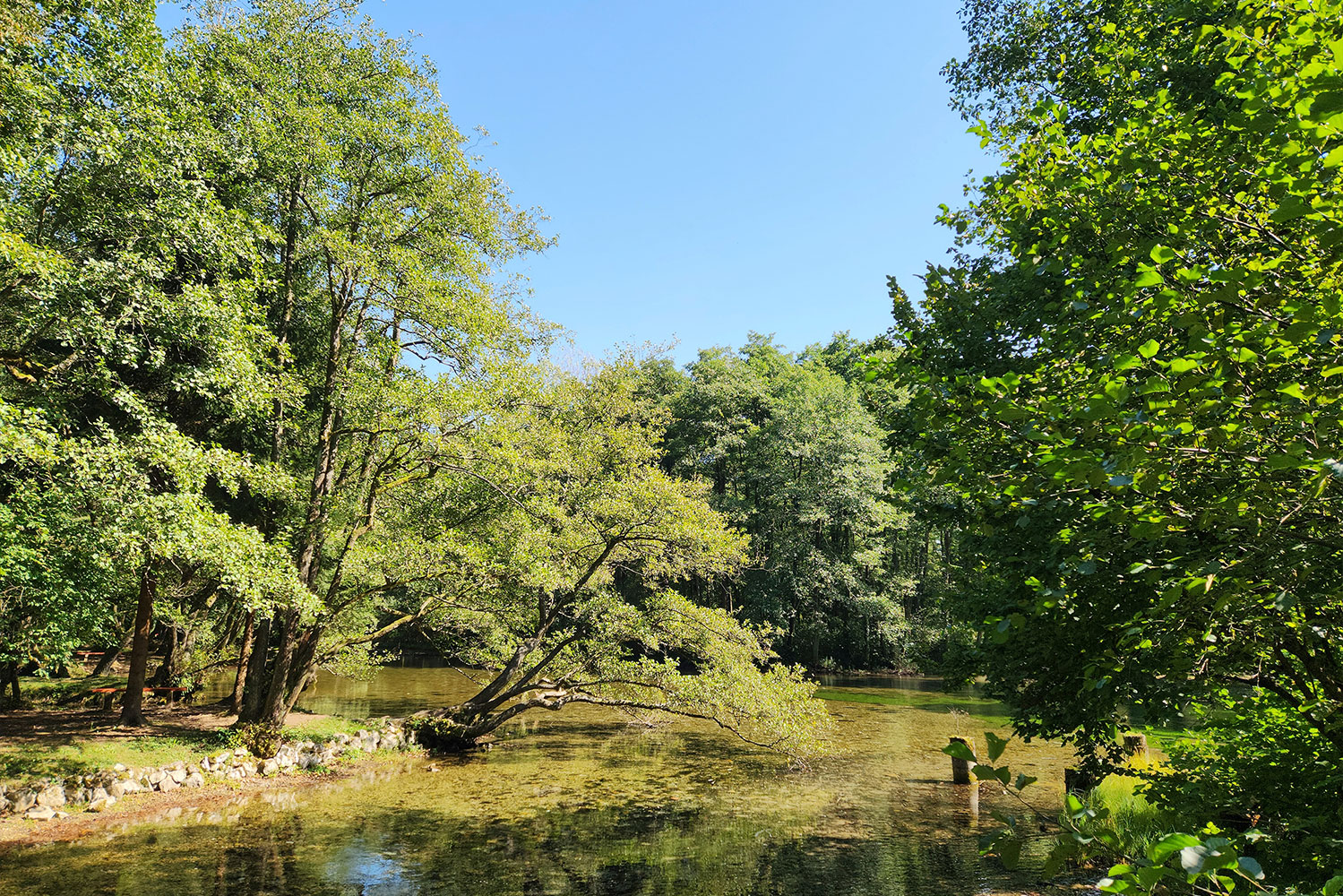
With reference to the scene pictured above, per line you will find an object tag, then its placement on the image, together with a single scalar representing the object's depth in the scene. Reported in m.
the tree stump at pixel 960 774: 15.62
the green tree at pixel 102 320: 9.82
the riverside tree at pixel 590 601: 14.77
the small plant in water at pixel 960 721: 21.50
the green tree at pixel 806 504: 39.12
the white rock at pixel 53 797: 10.70
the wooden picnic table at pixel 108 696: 16.39
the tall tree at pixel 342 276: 14.28
